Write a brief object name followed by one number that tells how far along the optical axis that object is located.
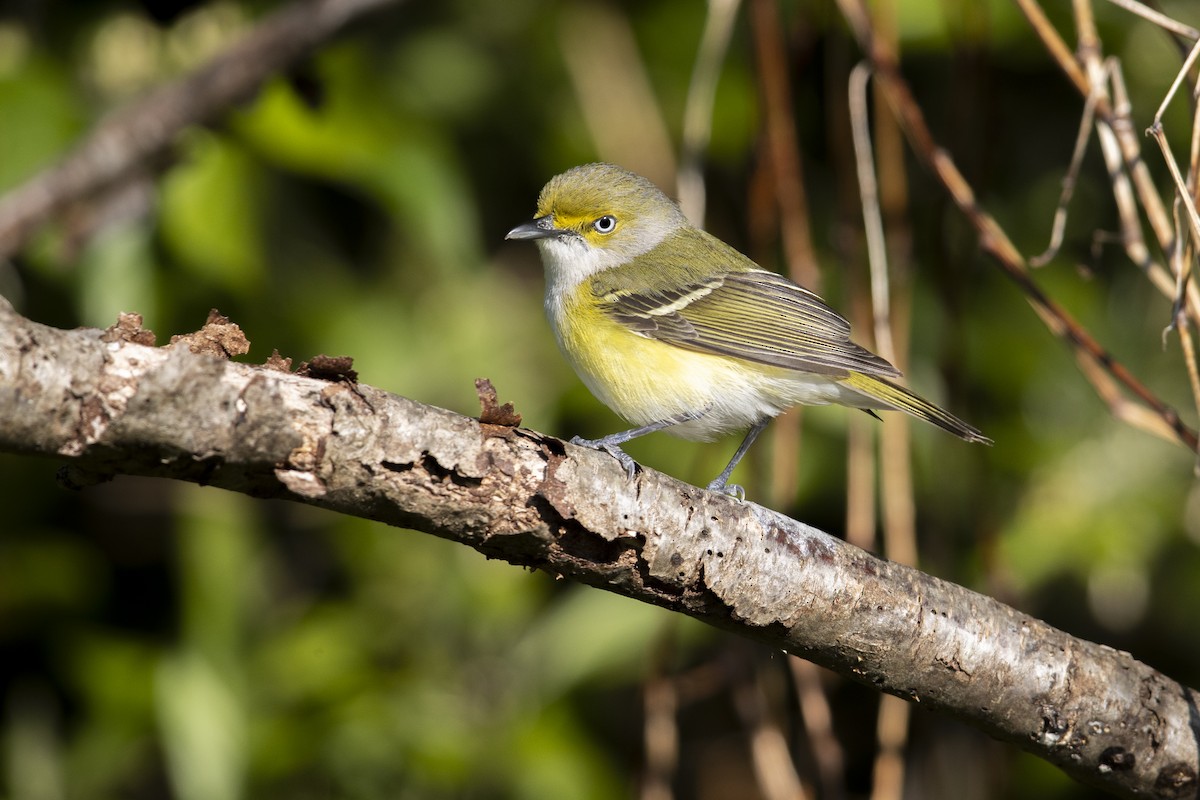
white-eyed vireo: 6.89
